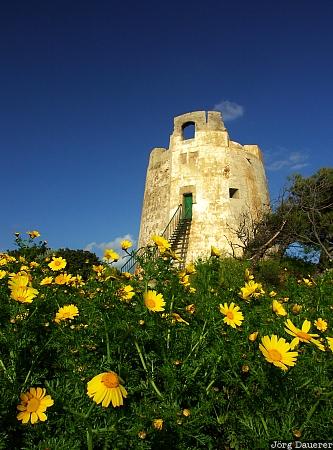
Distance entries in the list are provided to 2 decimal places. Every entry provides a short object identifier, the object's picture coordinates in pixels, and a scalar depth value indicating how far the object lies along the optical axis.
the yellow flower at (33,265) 4.01
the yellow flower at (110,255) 3.06
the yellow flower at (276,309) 2.47
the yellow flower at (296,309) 2.84
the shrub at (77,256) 14.44
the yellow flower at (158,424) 1.73
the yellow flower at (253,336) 2.01
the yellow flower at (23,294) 2.26
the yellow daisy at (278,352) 1.67
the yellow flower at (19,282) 2.34
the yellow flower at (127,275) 2.66
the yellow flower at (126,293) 2.38
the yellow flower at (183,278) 2.90
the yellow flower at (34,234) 4.76
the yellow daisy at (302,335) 1.85
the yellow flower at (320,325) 2.60
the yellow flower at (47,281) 2.89
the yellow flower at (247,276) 2.95
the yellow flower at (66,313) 2.61
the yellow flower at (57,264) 3.27
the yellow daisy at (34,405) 1.69
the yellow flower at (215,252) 3.02
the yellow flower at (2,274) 2.96
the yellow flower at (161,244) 2.72
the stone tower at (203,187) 18.61
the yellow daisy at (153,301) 2.23
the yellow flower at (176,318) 2.43
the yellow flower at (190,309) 2.68
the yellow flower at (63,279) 3.03
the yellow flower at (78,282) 3.65
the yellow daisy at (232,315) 2.28
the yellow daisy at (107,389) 1.49
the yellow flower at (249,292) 2.55
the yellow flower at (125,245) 2.86
